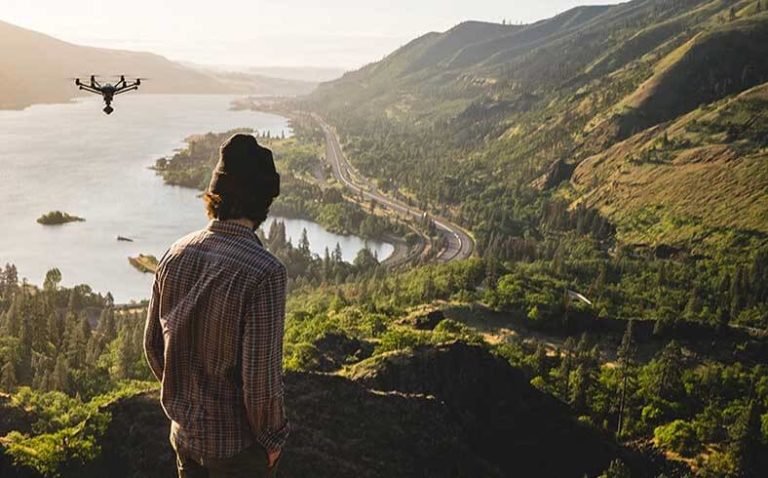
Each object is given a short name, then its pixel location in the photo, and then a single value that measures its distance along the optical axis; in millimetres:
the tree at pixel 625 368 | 43762
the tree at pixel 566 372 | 45550
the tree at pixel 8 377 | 47722
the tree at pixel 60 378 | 45000
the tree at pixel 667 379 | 47625
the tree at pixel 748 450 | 36562
